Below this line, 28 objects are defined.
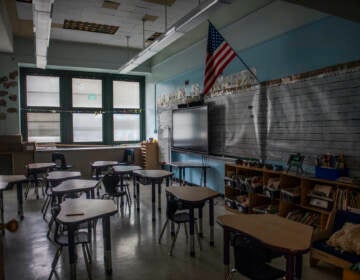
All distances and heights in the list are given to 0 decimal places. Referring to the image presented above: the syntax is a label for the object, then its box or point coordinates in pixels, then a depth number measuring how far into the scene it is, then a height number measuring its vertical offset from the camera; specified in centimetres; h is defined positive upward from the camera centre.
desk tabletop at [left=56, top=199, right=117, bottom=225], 267 -77
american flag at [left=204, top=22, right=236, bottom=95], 473 +125
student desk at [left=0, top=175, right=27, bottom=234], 426 -75
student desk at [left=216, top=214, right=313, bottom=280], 195 -77
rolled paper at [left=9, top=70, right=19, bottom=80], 791 +162
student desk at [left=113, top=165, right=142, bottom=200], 542 -71
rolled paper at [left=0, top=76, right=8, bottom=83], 784 +148
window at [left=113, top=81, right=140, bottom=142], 980 +76
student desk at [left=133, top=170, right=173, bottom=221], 473 -73
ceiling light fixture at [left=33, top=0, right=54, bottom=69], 417 +184
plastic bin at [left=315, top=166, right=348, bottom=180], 343 -50
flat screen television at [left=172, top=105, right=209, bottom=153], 614 +8
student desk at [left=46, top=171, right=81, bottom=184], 479 -73
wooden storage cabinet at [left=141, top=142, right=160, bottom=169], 862 -67
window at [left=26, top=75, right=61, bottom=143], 867 +79
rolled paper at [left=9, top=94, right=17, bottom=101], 796 +101
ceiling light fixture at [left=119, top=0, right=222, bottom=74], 404 +175
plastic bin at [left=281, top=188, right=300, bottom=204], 384 -85
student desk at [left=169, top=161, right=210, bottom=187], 619 -71
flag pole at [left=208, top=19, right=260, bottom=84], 490 +104
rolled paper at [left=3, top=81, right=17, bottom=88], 790 +136
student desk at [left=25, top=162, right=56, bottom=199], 608 -75
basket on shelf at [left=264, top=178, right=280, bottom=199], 415 -82
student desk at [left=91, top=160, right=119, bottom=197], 621 -72
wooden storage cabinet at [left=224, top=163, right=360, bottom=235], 335 -88
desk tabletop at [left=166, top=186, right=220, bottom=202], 338 -76
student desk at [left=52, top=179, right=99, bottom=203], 380 -74
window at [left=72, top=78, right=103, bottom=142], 923 +87
